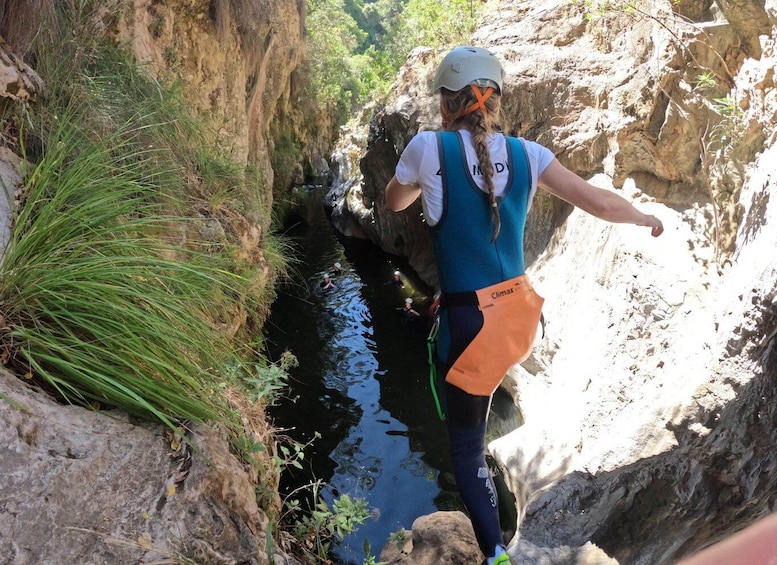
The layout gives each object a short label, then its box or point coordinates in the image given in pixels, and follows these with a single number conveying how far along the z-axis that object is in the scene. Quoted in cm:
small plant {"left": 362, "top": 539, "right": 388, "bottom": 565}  323
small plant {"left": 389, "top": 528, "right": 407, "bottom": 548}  411
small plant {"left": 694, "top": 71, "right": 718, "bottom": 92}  427
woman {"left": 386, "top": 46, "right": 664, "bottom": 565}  205
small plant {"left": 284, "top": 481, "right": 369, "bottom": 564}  312
